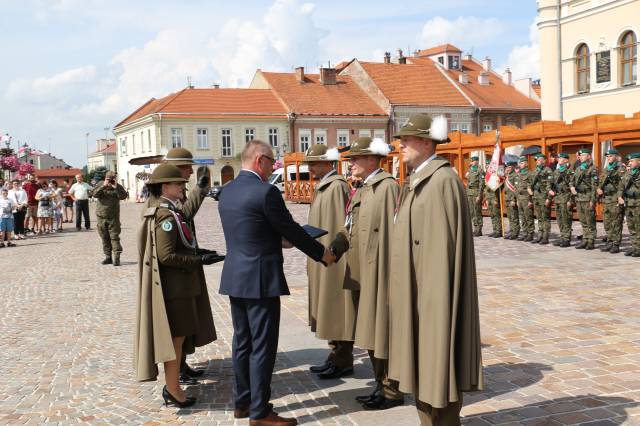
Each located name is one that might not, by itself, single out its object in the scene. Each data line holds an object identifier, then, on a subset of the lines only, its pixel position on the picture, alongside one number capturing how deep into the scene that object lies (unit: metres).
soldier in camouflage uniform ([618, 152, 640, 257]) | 12.41
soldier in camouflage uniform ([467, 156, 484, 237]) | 17.16
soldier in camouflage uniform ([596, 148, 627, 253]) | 12.96
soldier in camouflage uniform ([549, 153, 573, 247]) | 14.30
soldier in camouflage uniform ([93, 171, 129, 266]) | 13.38
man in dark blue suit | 4.49
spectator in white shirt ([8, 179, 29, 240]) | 20.34
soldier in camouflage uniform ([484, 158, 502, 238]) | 16.78
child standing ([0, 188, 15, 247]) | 18.44
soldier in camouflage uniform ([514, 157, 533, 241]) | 15.50
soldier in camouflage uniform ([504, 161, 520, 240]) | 16.06
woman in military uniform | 4.92
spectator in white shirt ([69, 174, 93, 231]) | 21.83
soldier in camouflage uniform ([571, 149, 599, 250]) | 13.62
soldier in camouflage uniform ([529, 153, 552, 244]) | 14.98
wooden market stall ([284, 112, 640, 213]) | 17.19
